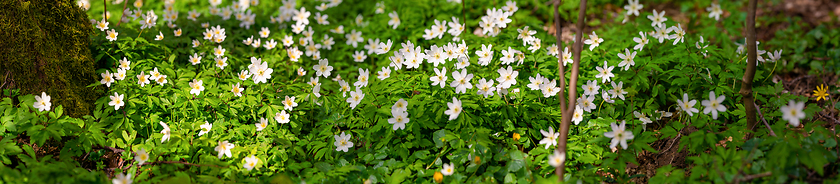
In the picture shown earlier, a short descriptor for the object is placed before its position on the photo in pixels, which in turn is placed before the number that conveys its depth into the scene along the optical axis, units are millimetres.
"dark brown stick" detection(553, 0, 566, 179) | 2213
